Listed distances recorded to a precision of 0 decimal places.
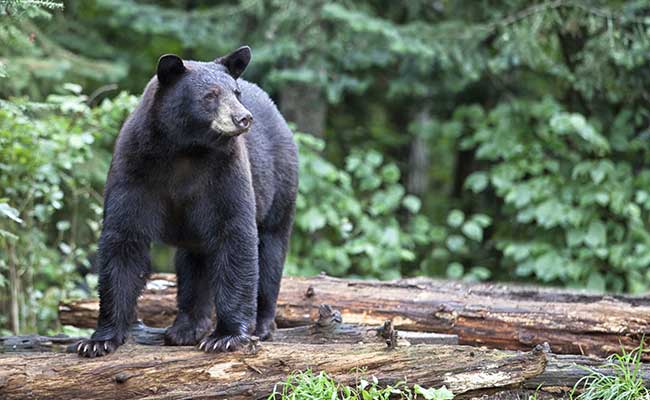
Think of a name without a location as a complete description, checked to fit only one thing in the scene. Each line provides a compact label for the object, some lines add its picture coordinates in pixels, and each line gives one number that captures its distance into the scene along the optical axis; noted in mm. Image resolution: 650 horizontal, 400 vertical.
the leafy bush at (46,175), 13828
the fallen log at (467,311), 11117
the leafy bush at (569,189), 19500
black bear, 9211
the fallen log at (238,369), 8703
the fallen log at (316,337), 10227
